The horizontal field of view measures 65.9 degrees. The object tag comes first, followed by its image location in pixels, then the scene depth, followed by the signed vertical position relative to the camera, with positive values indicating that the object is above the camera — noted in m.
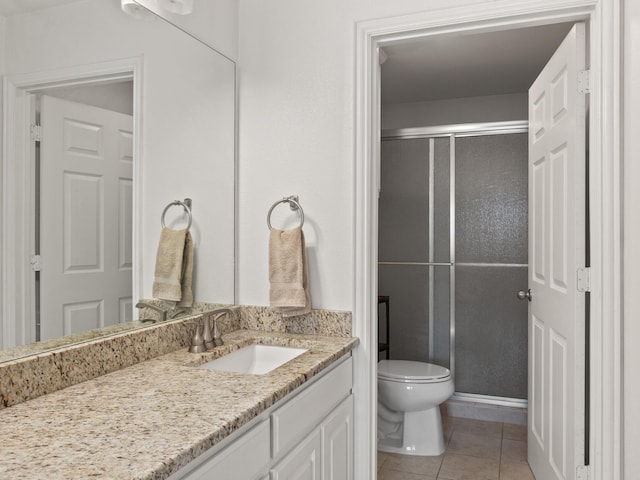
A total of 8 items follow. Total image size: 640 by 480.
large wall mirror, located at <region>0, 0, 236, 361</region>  1.23 +0.23
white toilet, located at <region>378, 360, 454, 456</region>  2.76 -0.98
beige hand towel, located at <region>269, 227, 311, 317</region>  1.94 -0.14
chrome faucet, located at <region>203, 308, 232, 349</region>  1.75 -0.35
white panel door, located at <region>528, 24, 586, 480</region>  1.86 -0.10
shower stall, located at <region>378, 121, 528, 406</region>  3.39 -0.09
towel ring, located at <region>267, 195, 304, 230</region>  2.01 +0.13
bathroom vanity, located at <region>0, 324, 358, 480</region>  0.88 -0.39
